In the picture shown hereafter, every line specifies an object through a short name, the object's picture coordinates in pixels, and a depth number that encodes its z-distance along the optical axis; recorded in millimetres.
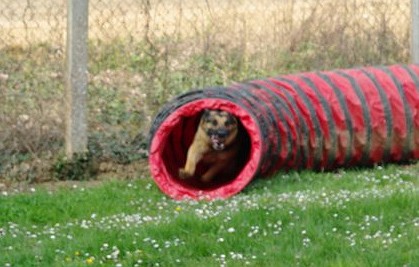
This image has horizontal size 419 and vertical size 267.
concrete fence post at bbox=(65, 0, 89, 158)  18125
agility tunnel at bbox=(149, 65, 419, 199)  16672
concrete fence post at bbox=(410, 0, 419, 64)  21500
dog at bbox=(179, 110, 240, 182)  17359
